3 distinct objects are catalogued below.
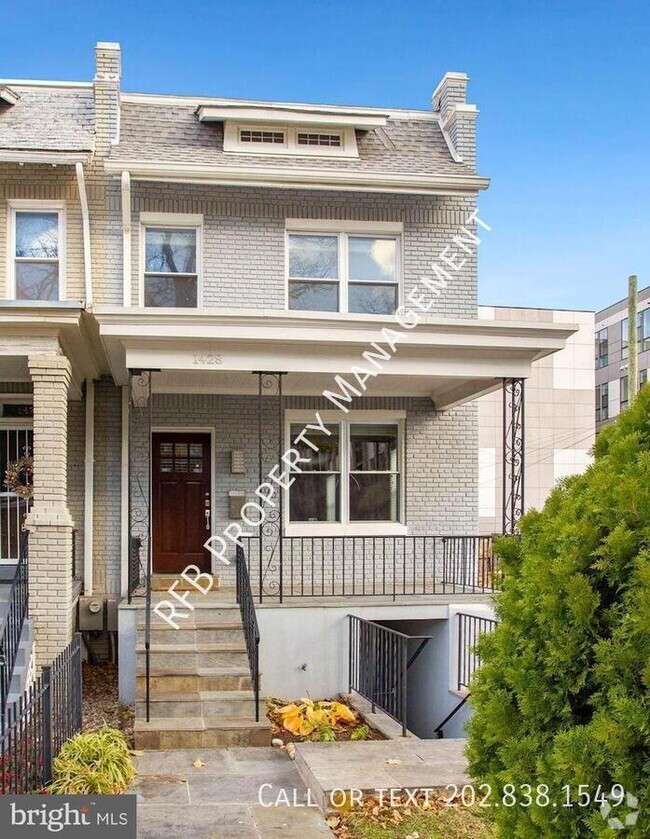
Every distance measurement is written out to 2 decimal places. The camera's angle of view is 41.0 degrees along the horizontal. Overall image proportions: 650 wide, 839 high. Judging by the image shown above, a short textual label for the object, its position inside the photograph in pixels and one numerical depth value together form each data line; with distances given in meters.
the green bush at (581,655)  2.73
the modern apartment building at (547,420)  46.06
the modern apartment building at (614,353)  54.00
